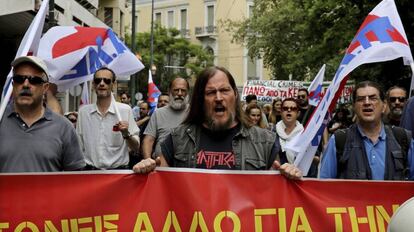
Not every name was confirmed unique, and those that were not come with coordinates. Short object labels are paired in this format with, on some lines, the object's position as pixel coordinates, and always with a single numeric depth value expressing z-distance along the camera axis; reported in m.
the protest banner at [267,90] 27.64
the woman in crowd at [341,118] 12.59
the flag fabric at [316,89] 10.87
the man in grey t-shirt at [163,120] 6.54
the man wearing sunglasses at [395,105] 7.18
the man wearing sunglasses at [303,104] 10.16
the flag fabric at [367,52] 4.93
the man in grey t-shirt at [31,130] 4.16
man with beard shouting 3.89
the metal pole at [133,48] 27.79
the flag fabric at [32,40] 4.61
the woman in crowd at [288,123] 7.59
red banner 4.04
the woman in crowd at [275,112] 11.32
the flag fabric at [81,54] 7.26
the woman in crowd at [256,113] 9.26
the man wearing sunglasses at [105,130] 6.25
